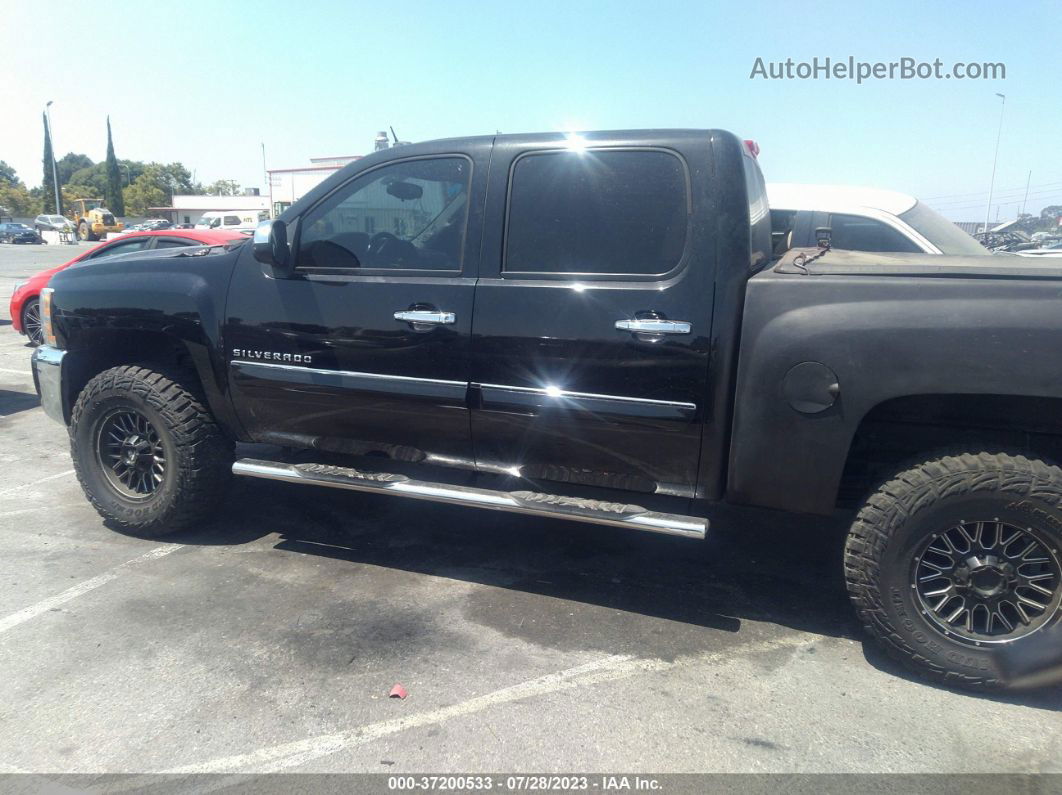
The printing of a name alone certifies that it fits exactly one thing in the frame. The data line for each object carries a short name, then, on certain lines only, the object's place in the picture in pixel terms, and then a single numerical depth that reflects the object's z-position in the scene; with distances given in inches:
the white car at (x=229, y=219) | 1381.6
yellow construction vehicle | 2005.4
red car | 332.2
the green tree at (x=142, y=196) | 3341.5
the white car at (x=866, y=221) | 227.9
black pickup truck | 114.4
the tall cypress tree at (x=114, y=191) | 3174.2
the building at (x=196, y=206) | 2698.3
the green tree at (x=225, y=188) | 4618.6
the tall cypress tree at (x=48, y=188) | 3004.4
